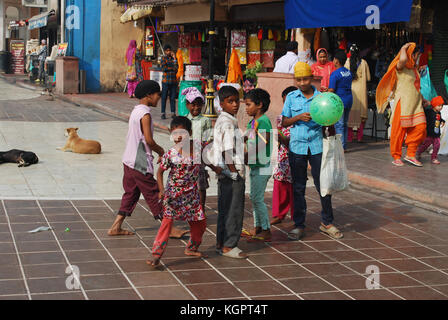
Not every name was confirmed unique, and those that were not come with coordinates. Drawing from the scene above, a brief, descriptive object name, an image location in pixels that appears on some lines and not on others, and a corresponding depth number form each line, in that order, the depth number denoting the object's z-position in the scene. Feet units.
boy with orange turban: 35.04
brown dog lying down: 37.27
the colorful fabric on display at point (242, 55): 56.54
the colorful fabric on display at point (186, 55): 66.64
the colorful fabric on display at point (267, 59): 56.24
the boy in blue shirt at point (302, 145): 22.07
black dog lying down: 32.78
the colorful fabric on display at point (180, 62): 66.39
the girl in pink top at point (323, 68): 39.78
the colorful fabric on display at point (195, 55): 66.03
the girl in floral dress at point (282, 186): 23.68
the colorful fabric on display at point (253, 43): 56.39
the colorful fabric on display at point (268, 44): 56.13
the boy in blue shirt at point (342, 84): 37.27
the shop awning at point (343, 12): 35.65
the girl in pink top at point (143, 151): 20.56
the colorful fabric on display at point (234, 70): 55.01
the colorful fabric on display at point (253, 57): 56.34
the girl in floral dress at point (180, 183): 18.33
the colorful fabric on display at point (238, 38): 56.75
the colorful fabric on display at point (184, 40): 66.28
